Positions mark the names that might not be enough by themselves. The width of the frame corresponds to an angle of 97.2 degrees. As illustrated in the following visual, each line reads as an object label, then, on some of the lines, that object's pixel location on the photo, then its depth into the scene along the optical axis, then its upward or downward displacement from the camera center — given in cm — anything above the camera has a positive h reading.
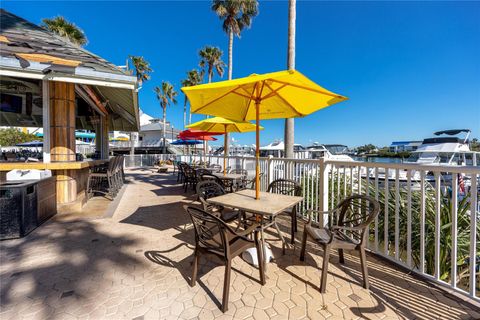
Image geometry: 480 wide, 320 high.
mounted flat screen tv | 555 +136
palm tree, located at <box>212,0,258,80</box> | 1292 +895
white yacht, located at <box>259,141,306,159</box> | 2180 +93
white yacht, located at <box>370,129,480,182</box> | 1187 +53
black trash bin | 314 -85
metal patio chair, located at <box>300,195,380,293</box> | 209 -89
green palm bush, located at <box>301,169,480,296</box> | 249 -98
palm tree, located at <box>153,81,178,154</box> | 2947 +852
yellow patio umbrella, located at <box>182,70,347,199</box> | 231 +81
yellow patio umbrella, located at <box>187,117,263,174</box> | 569 +84
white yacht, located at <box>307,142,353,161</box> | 2545 +111
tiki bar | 342 +136
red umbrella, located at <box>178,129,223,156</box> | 899 +92
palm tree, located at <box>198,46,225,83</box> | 1897 +871
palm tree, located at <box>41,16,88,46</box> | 1238 +761
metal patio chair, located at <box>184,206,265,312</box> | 186 -89
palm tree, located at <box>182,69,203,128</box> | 2411 +885
